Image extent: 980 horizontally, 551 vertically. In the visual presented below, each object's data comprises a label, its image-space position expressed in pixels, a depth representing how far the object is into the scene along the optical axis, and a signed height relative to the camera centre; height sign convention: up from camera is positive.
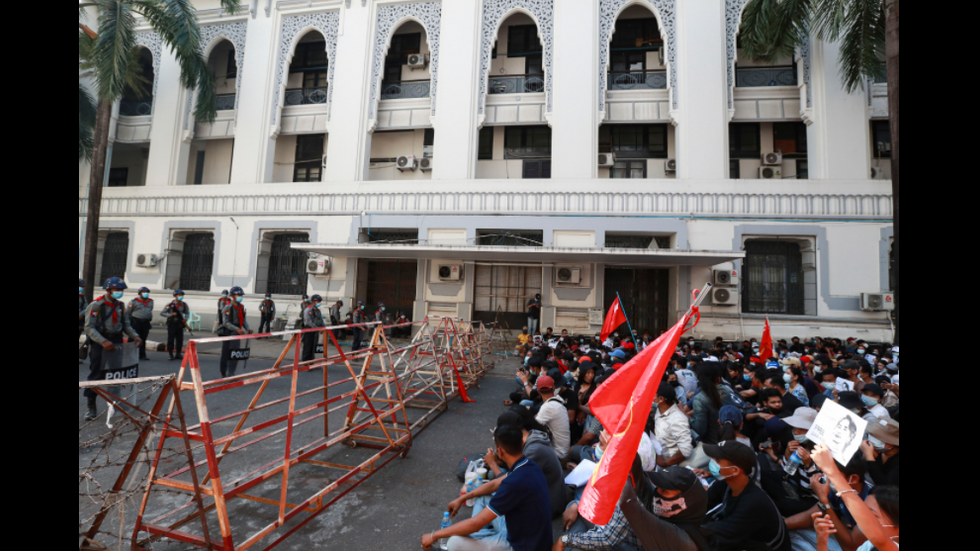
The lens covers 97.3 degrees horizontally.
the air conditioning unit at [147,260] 15.94 +0.93
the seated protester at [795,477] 3.19 -1.30
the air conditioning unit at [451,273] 14.41 +0.88
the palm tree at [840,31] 10.31 +7.53
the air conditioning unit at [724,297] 12.87 +0.44
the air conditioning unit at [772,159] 14.16 +5.08
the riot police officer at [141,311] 8.22 -0.50
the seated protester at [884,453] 2.85 -0.91
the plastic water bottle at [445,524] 3.21 -1.71
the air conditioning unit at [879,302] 12.24 +0.48
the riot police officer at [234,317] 8.56 -0.56
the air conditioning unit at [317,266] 14.73 +0.93
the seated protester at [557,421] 4.45 -1.21
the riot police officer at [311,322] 9.77 -0.66
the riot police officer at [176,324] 9.29 -0.82
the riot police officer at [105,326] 5.72 -0.57
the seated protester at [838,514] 2.45 -1.27
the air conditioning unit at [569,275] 13.63 +0.93
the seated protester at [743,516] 2.56 -1.21
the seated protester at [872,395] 4.67 -0.84
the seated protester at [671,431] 4.03 -1.15
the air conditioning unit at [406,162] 15.70 +4.91
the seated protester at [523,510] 2.67 -1.29
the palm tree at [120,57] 12.26 +7.13
